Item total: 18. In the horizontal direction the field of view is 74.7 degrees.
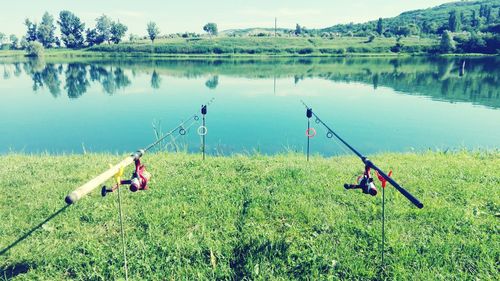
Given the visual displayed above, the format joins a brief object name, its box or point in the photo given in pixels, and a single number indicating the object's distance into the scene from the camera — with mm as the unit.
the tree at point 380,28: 170150
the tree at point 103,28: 139875
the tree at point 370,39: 124631
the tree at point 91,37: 141875
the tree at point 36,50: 102812
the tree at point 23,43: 139938
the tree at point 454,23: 156000
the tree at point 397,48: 107462
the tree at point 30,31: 144125
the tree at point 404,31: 149875
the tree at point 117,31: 139625
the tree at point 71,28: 140750
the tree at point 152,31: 143500
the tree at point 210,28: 176000
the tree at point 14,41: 152475
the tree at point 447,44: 102375
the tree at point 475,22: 172700
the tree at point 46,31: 139625
